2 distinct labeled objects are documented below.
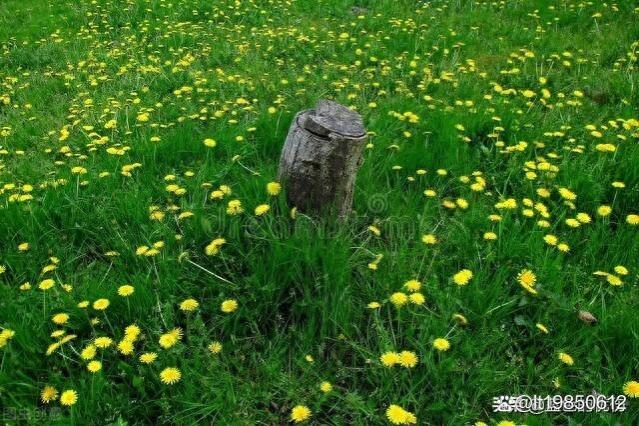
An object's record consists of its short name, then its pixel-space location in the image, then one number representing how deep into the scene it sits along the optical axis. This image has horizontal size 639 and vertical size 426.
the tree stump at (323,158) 2.69
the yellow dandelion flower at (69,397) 2.06
